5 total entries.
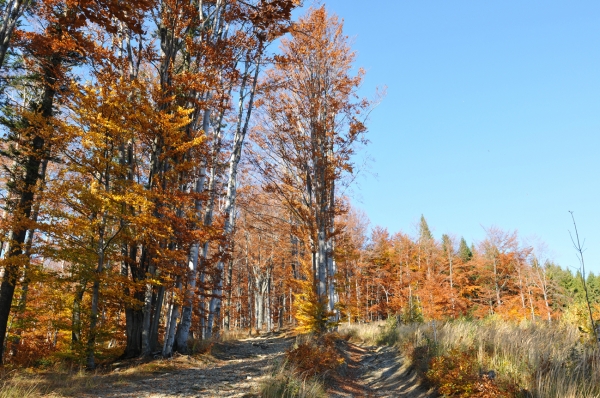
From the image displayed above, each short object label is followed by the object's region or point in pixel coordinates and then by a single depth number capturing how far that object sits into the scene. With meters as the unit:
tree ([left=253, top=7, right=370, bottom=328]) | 15.49
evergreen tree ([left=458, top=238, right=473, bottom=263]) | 53.44
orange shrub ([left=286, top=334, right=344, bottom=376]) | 7.49
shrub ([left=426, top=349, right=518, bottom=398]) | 5.09
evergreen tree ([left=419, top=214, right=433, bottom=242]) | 37.03
